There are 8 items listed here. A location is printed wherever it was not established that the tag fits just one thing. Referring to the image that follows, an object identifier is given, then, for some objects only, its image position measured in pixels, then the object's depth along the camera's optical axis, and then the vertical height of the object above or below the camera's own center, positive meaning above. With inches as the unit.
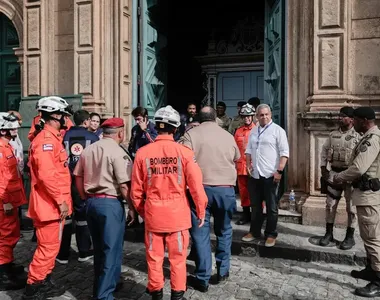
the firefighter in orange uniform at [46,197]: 151.6 -20.5
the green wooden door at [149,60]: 306.7 +65.6
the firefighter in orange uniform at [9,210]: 170.2 -28.3
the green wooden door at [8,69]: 360.5 +66.6
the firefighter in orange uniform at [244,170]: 244.5 -16.2
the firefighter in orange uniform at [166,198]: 140.6 -19.4
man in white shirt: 204.2 -13.2
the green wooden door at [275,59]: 264.2 +57.4
